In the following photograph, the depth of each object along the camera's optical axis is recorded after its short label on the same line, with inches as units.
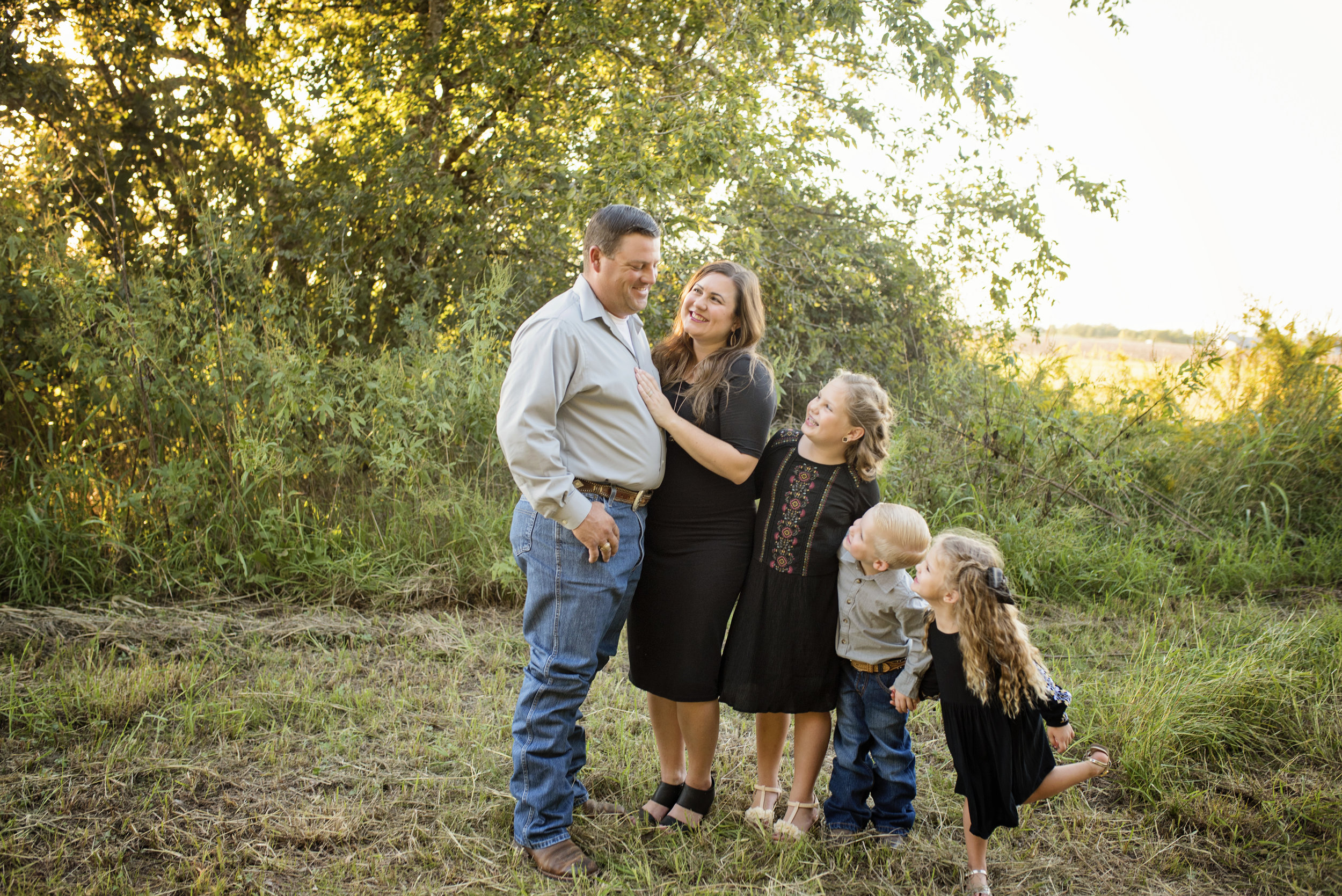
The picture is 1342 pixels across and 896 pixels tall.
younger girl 95.9
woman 104.4
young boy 101.7
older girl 107.0
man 95.5
